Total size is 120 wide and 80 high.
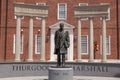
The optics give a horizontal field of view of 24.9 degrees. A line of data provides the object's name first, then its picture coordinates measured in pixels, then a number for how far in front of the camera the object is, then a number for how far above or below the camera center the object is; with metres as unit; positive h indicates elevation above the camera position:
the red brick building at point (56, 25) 34.69 +1.86
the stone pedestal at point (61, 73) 15.98 -1.81
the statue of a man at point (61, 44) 16.88 -0.10
